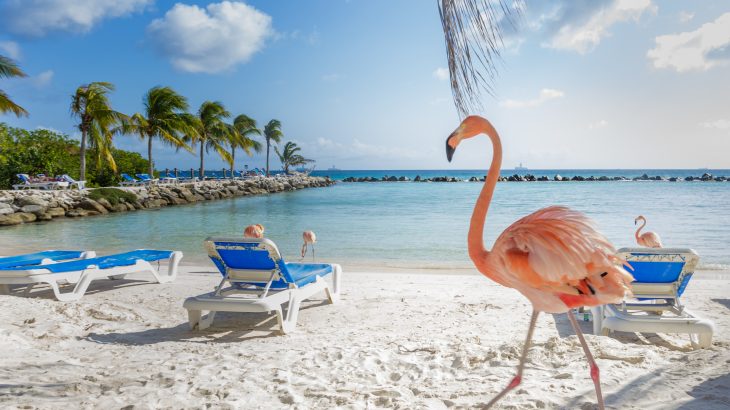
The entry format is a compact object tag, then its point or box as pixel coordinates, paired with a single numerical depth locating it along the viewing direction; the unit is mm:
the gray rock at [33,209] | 18078
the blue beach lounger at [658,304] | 4133
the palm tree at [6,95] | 16344
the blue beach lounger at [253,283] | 4609
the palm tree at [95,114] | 23766
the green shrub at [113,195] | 21922
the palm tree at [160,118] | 29484
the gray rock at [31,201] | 18312
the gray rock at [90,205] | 20772
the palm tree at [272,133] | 52625
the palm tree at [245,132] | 43538
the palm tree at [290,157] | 59594
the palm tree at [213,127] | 37750
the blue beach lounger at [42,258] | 6445
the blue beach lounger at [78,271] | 5727
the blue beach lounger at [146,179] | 28845
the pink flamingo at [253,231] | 5832
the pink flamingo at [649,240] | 5186
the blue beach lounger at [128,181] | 27994
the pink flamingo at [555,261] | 1897
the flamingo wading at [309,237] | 7758
